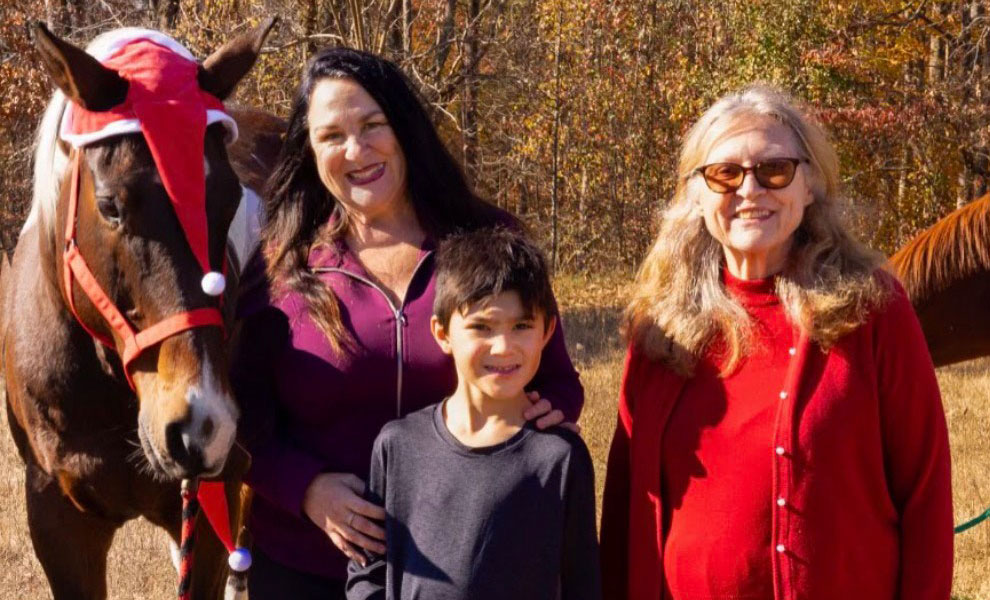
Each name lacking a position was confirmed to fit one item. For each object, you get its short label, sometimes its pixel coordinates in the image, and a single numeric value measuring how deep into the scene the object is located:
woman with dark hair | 2.51
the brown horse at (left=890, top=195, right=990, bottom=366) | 4.71
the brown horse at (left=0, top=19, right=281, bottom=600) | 2.46
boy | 2.26
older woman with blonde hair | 2.23
